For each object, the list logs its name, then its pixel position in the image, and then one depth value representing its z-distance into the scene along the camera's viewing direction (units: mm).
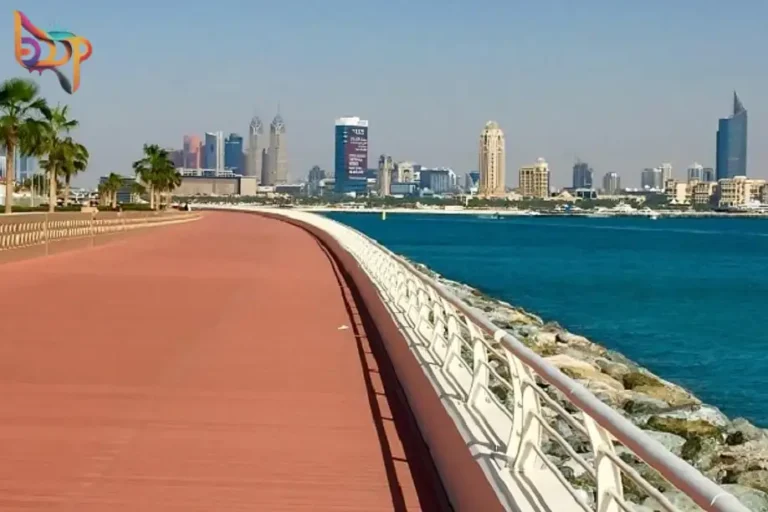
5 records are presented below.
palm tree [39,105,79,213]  67438
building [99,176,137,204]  125788
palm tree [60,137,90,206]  72500
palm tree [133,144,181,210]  110000
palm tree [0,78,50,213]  52000
